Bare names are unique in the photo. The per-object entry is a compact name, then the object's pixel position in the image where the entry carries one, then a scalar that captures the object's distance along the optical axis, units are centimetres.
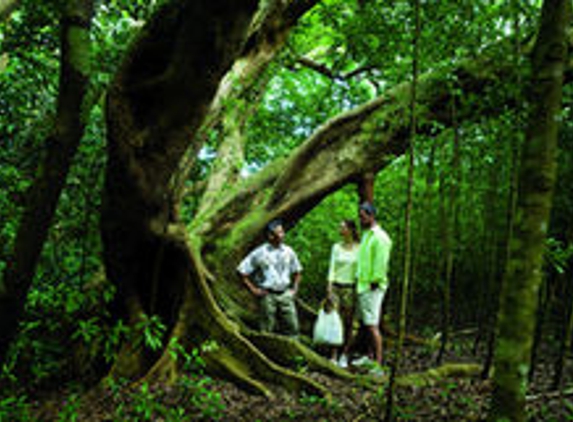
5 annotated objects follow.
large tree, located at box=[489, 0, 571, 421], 231
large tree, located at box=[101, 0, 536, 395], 350
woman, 627
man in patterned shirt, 605
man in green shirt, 546
